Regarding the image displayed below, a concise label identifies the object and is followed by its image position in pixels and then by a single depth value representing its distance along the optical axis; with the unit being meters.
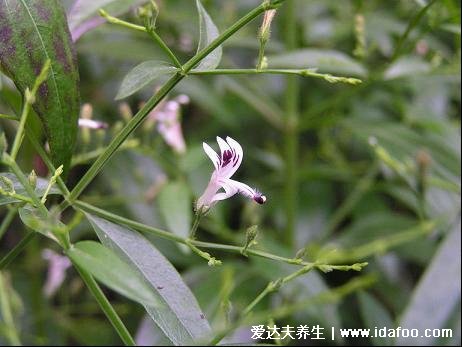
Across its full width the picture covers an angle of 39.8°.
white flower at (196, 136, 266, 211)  0.11
